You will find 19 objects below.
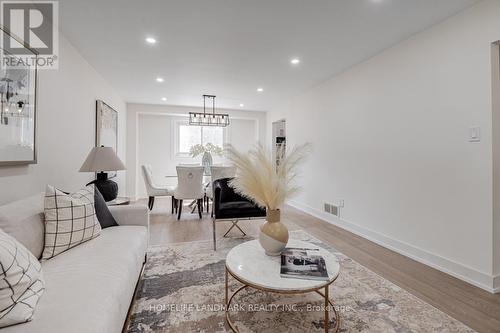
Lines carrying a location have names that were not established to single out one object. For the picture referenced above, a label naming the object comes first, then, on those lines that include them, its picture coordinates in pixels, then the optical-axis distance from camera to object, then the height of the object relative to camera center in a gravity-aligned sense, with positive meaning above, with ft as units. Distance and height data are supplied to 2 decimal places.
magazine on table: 4.58 -2.02
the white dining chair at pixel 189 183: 13.11 -0.77
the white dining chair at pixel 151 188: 14.43 -1.17
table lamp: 8.45 +0.13
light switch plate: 6.75 +1.00
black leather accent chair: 9.51 -1.65
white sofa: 3.08 -1.89
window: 21.59 +3.11
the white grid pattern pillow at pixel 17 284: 2.93 -1.55
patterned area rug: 5.06 -3.32
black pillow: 6.75 -1.27
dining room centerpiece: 16.35 +1.18
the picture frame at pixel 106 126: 11.98 +2.47
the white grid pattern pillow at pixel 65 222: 5.06 -1.21
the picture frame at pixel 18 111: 5.47 +1.48
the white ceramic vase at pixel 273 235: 5.33 -1.49
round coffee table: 4.23 -2.06
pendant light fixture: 16.05 +3.47
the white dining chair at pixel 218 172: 11.67 -0.14
